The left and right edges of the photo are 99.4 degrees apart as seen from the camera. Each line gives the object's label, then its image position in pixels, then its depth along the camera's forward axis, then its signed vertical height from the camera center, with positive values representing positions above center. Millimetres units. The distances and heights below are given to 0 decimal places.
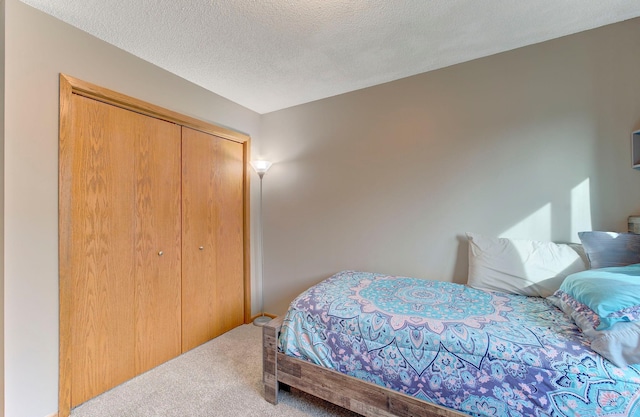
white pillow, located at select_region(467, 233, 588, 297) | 1806 -382
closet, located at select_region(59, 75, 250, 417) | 1784 -169
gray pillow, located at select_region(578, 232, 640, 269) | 1624 -247
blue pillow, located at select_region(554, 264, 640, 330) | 1119 -391
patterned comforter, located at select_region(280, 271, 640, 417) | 1107 -679
